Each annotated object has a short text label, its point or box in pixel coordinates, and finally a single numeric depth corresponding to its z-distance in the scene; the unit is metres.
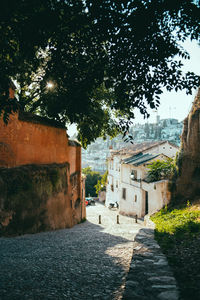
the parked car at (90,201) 38.71
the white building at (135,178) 22.64
